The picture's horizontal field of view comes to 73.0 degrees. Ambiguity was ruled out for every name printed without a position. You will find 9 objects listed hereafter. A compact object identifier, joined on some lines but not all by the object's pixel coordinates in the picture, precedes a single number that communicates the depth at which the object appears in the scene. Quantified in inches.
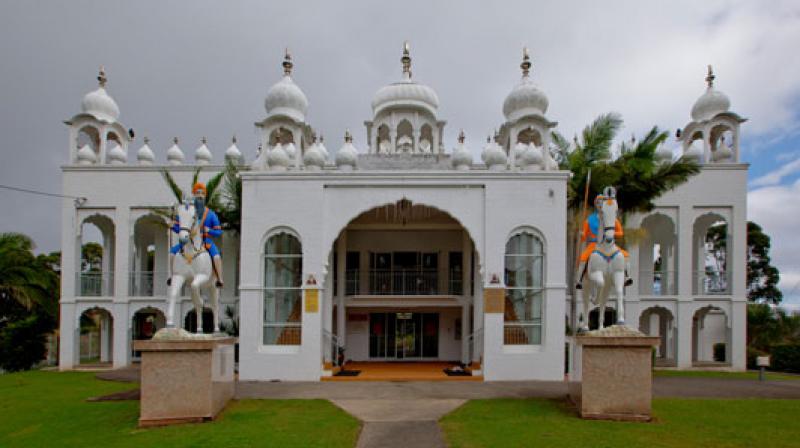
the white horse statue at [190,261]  425.7
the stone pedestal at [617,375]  416.8
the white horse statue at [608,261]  426.6
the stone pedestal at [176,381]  414.9
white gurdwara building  670.5
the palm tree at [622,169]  722.8
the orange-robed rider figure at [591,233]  436.9
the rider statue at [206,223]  438.6
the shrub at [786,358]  889.5
